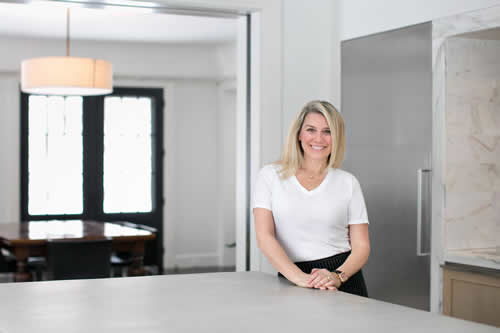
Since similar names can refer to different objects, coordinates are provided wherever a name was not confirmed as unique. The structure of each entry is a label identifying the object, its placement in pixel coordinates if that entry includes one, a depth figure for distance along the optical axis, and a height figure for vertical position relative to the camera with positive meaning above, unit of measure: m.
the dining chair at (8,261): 6.20 -1.04
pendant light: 5.21 +0.69
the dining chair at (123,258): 6.25 -0.89
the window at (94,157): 7.95 +0.09
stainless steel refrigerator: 3.16 +0.09
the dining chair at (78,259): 4.93 -0.69
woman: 2.59 -0.15
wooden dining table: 5.35 -0.58
